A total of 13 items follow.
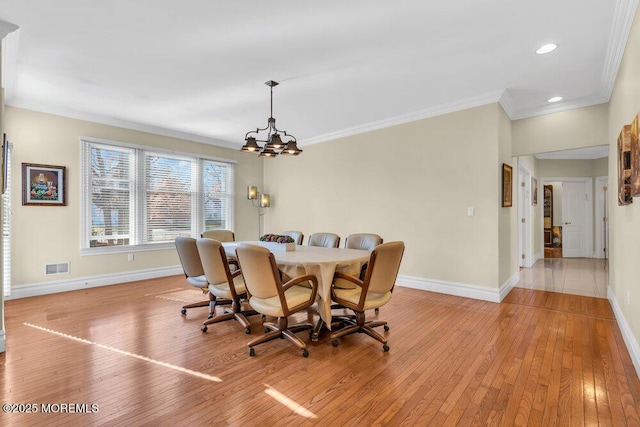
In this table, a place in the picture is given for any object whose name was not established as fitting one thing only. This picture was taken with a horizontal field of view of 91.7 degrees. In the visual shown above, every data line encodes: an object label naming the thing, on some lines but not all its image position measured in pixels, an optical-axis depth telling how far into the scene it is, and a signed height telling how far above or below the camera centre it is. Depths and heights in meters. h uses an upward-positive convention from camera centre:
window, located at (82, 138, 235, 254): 4.96 +0.35
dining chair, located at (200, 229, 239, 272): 4.52 -0.30
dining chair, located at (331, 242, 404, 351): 2.65 -0.68
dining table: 2.78 -0.48
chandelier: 3.43 +0.76
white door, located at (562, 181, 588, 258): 7.83 -0.12
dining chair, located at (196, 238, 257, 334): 3.02 -0.64
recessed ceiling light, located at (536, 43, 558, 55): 2.92 +1.59
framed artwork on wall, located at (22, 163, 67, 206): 4.33 +0.44
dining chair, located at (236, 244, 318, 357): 2.53 -0.66
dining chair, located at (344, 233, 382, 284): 3.74 -0.33
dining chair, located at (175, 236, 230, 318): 3.46 -0.54
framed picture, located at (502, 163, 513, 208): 4.32 +0.42
